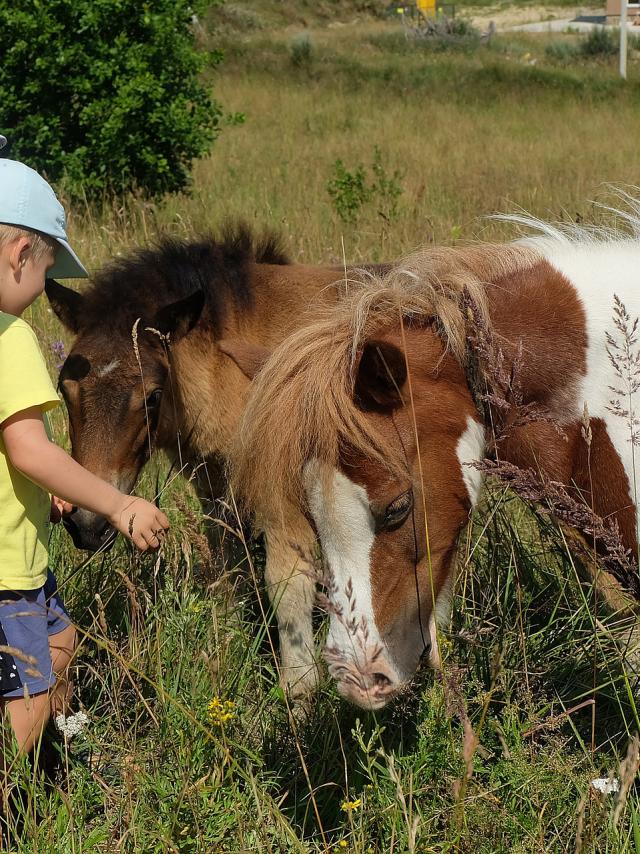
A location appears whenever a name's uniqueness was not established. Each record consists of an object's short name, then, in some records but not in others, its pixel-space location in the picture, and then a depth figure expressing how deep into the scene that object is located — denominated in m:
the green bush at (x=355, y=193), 7.23
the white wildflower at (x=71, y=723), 2.30
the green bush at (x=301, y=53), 21.28
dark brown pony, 3.03
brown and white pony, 2.09
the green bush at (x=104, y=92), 7.23
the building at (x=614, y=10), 38.28
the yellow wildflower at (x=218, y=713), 2.18
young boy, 2.18
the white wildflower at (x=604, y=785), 1.95
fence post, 21.02
